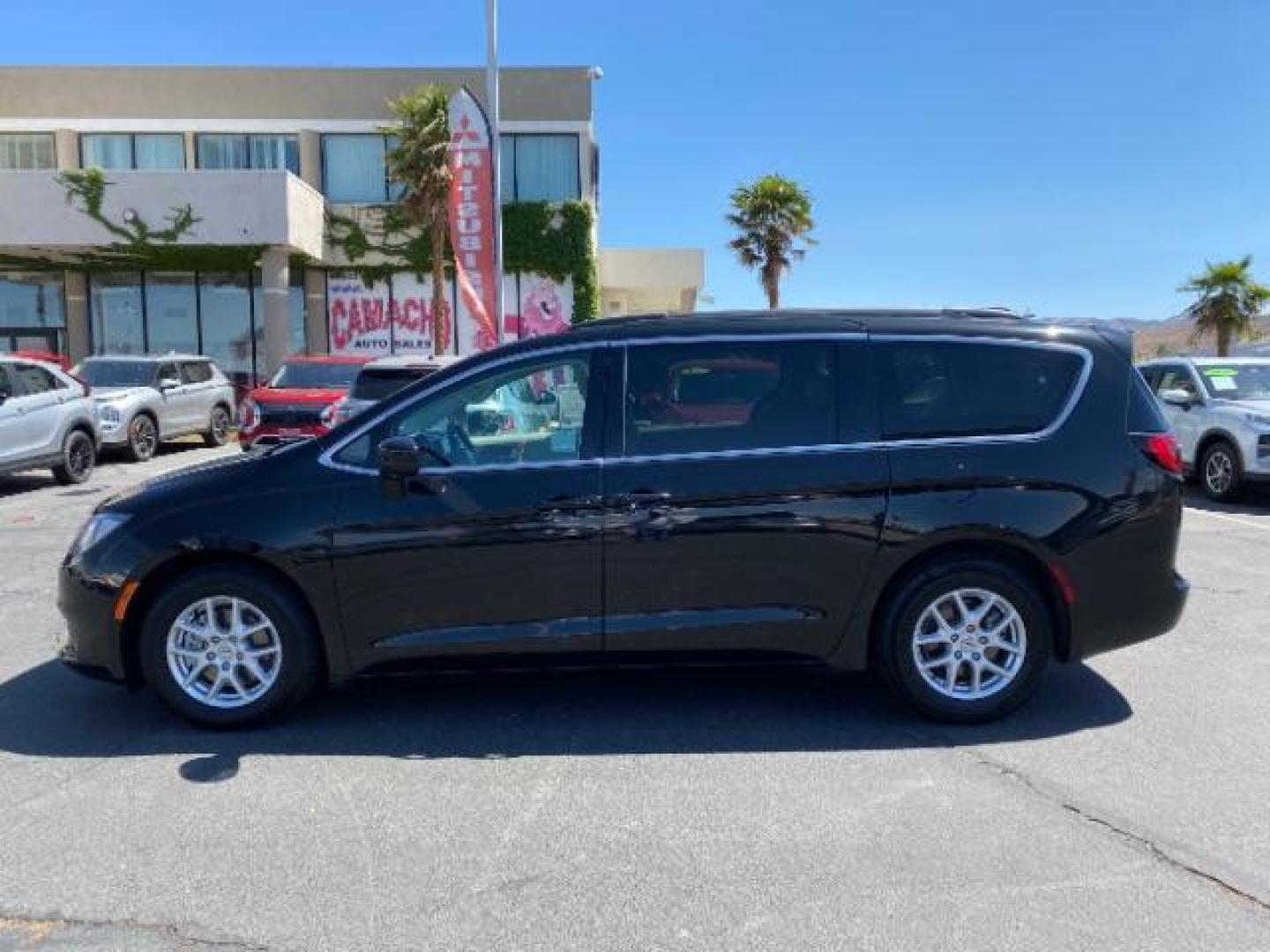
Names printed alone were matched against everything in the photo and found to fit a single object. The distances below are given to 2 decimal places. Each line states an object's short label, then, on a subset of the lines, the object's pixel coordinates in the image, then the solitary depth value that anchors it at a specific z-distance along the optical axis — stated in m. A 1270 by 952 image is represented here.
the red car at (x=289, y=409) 12.72
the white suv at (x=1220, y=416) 11.44
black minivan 4.43
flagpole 16.81
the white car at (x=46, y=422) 11.96
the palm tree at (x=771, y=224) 33.69
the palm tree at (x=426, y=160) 24.38
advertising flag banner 16.98
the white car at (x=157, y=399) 15.30
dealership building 27.28
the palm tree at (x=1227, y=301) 34.00
